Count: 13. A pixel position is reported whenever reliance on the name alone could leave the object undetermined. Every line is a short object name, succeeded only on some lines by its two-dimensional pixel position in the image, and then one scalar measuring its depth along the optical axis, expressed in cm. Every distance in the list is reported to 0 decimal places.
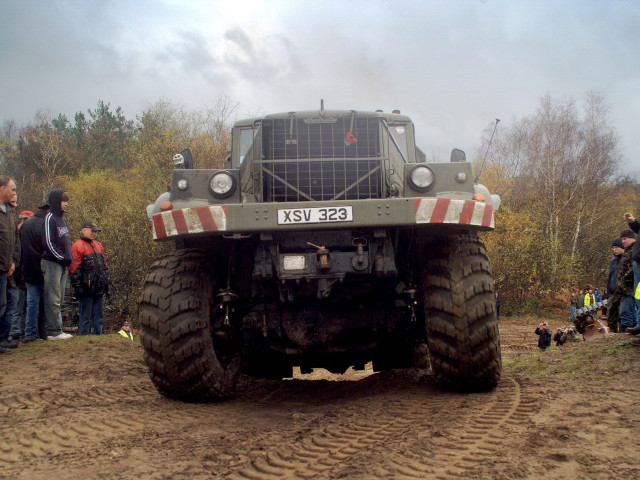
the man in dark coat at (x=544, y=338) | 1281
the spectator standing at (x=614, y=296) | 814
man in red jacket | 808
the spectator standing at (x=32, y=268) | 710
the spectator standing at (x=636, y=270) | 556
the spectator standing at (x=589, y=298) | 1984
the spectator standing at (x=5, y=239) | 598
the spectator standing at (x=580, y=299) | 2094
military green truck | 408
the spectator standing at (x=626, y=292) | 706
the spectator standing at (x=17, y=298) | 669
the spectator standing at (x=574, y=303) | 2136
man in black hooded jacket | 707
